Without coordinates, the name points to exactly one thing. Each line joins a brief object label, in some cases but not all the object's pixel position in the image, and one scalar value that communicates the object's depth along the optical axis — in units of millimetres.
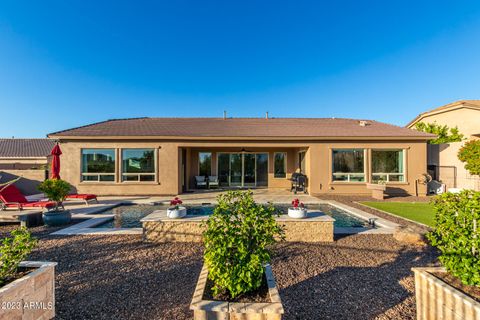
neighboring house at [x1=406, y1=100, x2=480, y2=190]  14883
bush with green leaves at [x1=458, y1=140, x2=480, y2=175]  13719
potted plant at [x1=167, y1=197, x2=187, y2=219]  5664
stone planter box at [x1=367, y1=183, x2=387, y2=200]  12219
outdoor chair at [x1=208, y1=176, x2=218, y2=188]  16102
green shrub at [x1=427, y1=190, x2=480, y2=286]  2352
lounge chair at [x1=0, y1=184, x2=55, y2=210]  8406
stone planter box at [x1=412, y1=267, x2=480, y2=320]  2080
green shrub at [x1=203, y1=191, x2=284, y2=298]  2447
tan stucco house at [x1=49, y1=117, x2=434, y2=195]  13258
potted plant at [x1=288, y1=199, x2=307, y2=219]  5723
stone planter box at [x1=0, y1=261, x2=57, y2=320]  2240
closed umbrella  9633
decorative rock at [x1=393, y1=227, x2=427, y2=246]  5371
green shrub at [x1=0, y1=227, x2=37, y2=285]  2475
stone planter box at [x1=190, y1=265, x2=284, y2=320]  2125
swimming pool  7331
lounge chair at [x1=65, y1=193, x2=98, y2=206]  10382
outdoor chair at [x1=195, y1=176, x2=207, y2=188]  15895
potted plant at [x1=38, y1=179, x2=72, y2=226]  6902
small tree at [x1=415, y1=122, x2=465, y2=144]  18188
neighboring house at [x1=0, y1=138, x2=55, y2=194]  15461
